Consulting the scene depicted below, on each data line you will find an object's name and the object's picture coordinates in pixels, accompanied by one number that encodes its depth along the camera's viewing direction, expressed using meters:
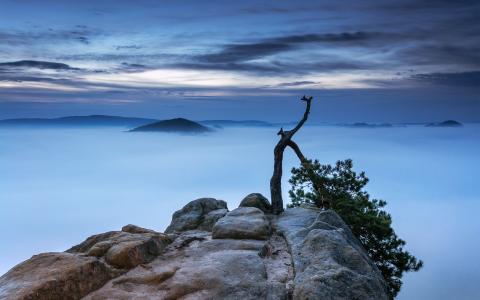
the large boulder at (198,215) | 21.98
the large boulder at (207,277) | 11.04
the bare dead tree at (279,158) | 23.50
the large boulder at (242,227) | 16.34
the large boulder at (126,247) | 13.27
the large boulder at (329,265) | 10.14
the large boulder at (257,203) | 22.80
